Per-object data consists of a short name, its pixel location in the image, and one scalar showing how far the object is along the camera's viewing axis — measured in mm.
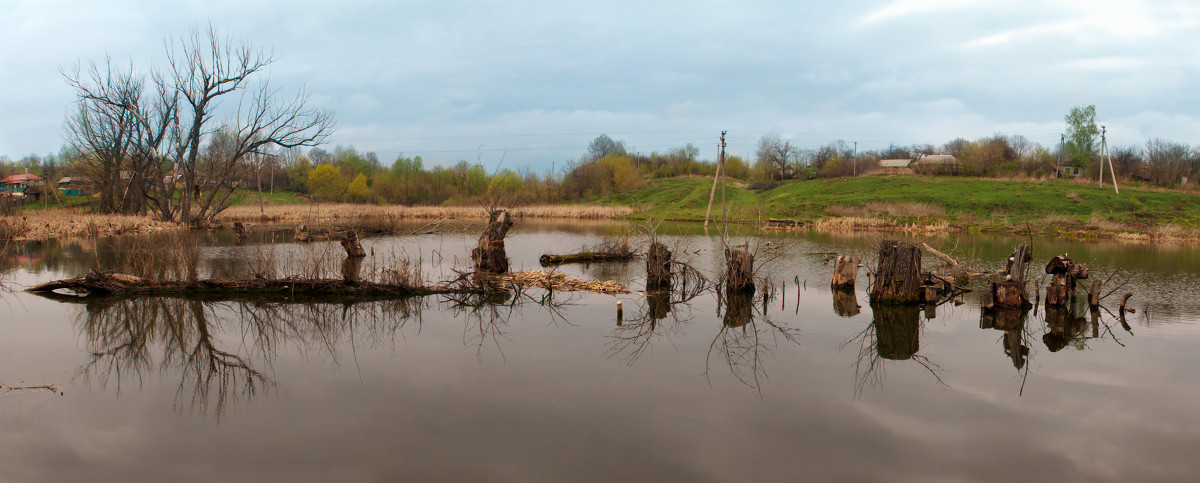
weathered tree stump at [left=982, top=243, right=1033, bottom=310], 11320
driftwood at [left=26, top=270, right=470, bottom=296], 11766
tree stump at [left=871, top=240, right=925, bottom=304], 11828
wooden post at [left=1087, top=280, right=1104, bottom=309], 11422
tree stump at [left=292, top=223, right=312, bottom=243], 23297
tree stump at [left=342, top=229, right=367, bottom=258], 19234
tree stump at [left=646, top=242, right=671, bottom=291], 13711
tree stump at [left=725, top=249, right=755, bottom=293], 12938
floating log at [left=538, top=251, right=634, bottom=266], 18031
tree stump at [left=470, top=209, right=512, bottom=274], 14711
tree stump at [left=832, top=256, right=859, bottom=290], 13516
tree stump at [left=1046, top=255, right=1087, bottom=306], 11281
